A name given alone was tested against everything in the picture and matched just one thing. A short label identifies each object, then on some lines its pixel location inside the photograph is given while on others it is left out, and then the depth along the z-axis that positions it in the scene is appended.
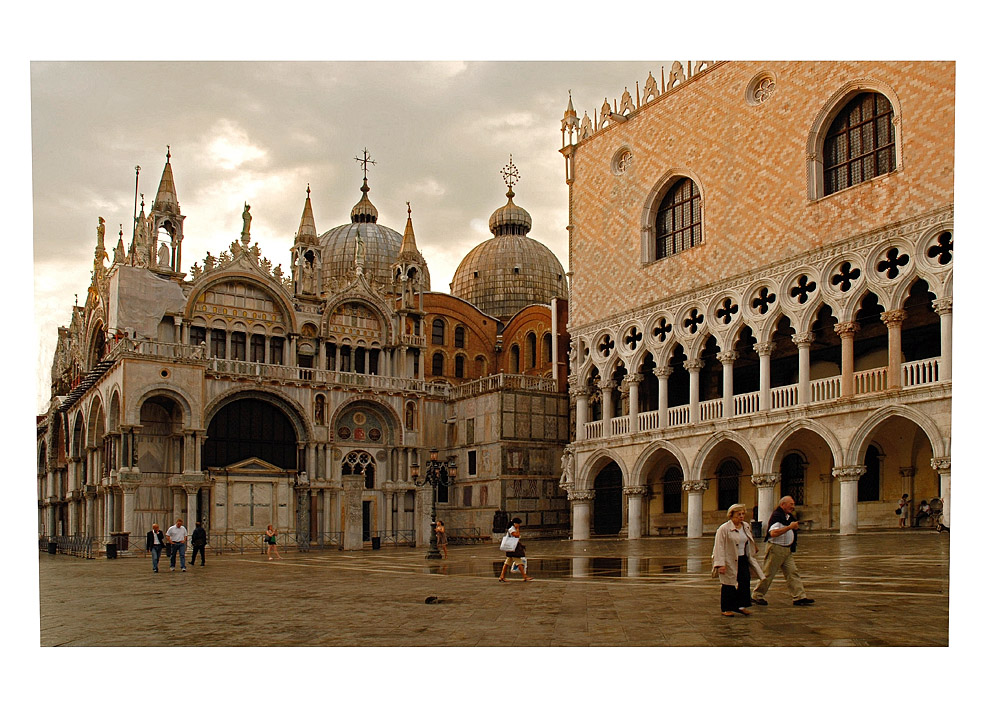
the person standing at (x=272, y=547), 21.28
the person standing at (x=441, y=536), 19.05
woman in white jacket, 8.72
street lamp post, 18.66
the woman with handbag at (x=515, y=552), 12.45
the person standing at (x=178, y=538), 15.61
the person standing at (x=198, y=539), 16.84
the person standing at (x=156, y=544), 15.56
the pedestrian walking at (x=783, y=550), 9.16
